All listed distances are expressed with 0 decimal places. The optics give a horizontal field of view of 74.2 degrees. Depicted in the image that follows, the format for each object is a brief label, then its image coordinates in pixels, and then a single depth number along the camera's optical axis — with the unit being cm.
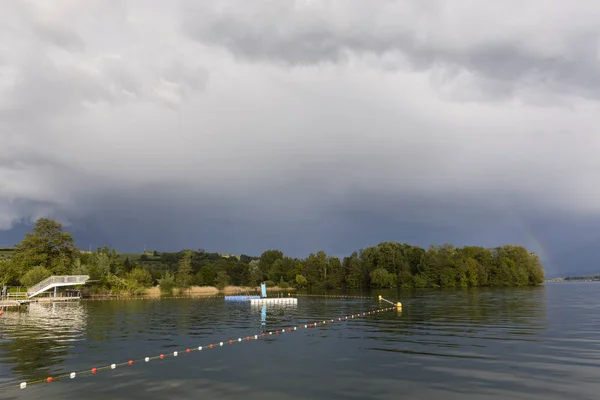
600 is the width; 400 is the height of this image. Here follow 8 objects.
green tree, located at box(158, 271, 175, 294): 11088
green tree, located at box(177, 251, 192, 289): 12342
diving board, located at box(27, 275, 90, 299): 7338
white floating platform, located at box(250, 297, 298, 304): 7212
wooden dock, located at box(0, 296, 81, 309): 6370
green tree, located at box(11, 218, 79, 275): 9050
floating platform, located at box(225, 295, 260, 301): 8114
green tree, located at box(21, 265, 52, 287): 8175
